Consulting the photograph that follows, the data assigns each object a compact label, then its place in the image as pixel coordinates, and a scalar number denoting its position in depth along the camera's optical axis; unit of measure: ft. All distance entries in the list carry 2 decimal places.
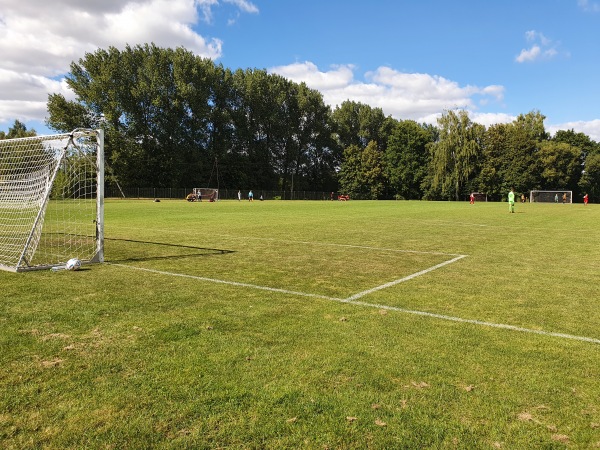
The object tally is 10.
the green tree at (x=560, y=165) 263.49
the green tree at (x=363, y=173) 310.86
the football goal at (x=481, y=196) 266.36
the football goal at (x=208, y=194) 223.51
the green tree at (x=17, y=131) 279.61
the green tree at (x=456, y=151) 256.52
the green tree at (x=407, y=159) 298.97
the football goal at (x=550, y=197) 245.41
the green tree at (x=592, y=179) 272.10
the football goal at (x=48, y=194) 30.83
